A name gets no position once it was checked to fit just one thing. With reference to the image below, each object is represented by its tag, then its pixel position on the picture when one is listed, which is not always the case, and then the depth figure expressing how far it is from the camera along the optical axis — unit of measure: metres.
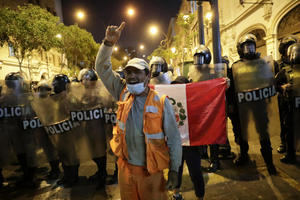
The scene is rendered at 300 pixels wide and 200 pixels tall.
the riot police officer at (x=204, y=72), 3.73
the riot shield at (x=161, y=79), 3.62
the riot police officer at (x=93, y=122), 3.69
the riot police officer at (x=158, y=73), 3.65
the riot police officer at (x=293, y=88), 3.34
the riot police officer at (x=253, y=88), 3.36
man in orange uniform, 1.88
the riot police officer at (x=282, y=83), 3.91
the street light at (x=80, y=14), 15.82
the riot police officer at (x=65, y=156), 3.66
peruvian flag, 3.24
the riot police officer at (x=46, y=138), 3.95
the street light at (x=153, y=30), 15.76
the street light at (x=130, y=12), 13.04
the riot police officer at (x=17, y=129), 3.91
